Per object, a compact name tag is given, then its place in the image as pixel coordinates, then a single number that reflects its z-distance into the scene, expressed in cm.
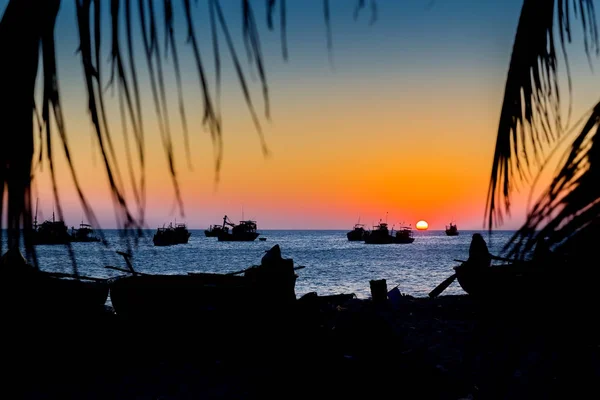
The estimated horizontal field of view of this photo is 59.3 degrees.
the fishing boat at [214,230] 16801
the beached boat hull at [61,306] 1156
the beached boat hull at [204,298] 1305
